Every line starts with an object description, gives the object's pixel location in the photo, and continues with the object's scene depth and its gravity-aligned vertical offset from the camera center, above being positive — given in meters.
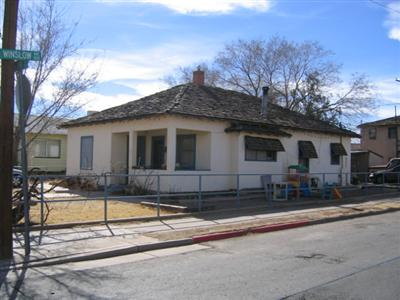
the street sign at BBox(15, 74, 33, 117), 9.02 +1.27
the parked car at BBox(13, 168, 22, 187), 21.89 -0.68
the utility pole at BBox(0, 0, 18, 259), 8.79 +0.61
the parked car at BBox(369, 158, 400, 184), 31.61 -0.46
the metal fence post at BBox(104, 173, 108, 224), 12.12 -1.06
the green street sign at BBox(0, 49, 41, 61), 8.77 +1.93
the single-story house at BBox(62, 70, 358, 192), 20.00 +1.26
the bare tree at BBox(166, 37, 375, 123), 44.28 +7.71
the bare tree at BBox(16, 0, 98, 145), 16.97 +2.98
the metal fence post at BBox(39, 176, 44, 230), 11.09 -0.83
